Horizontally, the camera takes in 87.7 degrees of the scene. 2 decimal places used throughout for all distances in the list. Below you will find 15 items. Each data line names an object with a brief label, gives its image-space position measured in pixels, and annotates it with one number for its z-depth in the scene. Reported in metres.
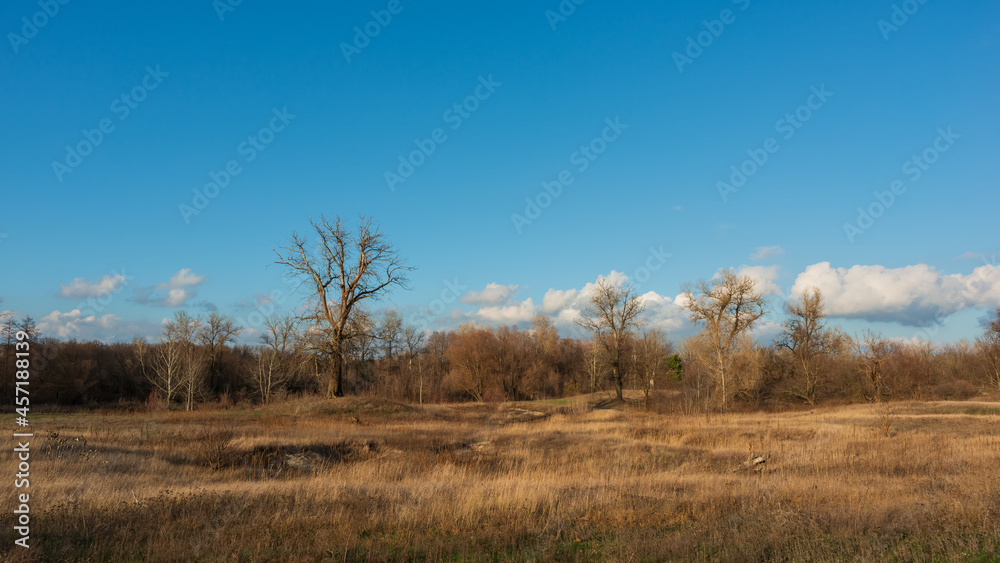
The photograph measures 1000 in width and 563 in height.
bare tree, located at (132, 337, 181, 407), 43.75
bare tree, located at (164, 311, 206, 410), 43.81
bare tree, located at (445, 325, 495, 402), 67.12
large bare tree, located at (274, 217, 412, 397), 32.78
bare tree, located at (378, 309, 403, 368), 80.69
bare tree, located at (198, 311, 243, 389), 62.19
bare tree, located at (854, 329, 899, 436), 24.40
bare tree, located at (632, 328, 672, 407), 55.66
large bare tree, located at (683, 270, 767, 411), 42.41
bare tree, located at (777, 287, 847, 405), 49.94
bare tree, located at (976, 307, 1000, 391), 51.94
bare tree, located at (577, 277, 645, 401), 47.97
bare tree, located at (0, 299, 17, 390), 44.88
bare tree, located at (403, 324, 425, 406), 83.03
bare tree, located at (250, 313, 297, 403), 53.29
